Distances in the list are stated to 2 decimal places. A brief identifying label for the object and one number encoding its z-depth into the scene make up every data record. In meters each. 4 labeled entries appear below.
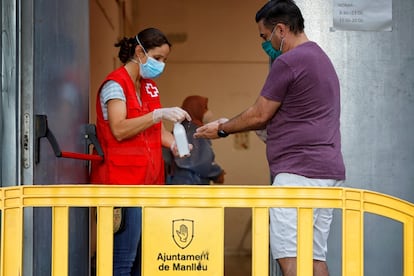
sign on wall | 3.44
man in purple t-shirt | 2.89
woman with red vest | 3.28
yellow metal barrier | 2.28
